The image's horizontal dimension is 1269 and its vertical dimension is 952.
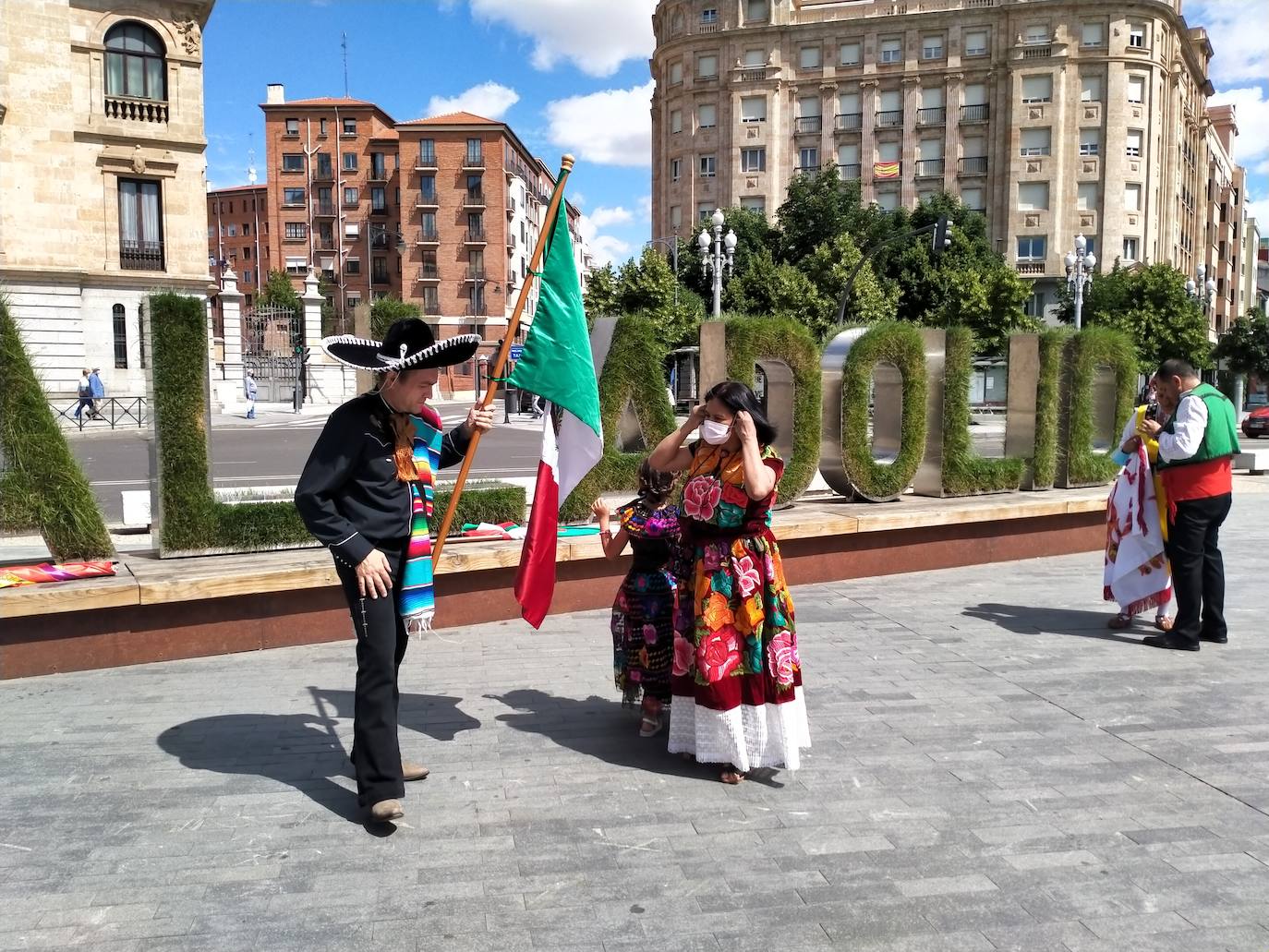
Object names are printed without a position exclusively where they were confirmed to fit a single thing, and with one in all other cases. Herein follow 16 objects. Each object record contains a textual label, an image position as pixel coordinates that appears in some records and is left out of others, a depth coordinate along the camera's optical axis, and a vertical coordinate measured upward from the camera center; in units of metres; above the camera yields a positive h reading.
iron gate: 35.09 +1.37
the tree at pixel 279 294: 85.31 +8.49
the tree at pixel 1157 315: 45.78 +3.54
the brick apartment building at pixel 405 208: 80.75 +15.60
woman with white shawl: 7.27 -0.99
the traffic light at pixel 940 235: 29.58 +4.52
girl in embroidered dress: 5.08 -0.95
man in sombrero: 4.03 -0.46
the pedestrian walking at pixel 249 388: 34.73 +0.34
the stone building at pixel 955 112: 56.25 +15.81
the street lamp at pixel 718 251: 33.03 +4.87
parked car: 36.16 -1.00
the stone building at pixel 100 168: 31.28 +7.12
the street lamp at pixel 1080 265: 36.19 +4.72
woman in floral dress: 4.50 -0.96
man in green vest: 6.77 -0.60
